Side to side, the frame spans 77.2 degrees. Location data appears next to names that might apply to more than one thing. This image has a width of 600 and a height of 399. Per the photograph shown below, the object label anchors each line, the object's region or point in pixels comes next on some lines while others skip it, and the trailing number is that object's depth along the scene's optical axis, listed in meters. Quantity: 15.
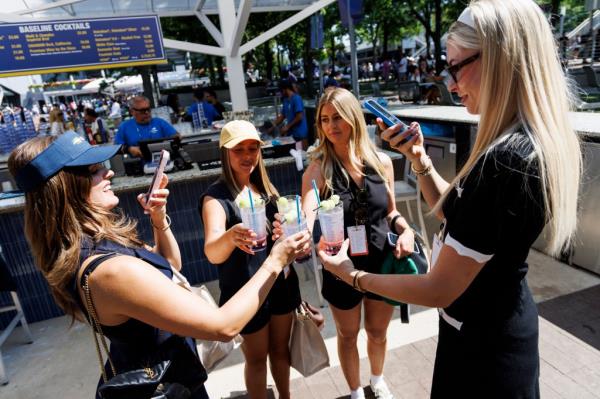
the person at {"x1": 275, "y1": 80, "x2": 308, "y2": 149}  7.55
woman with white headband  1.00
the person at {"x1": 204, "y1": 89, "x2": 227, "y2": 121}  9.76
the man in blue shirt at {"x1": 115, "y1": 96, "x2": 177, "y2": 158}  5.18
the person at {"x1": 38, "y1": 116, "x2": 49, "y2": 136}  10.82
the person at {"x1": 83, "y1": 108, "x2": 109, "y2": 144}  7.51
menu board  5.17
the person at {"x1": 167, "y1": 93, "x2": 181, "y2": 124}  12.23
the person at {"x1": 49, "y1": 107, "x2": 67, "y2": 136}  8.88
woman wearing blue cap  1.15
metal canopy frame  5.41
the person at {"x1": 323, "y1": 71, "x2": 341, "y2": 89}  13.11
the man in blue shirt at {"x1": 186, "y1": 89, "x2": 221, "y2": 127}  9.05
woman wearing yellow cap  1.95
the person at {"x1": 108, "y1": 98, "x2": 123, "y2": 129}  10.96
